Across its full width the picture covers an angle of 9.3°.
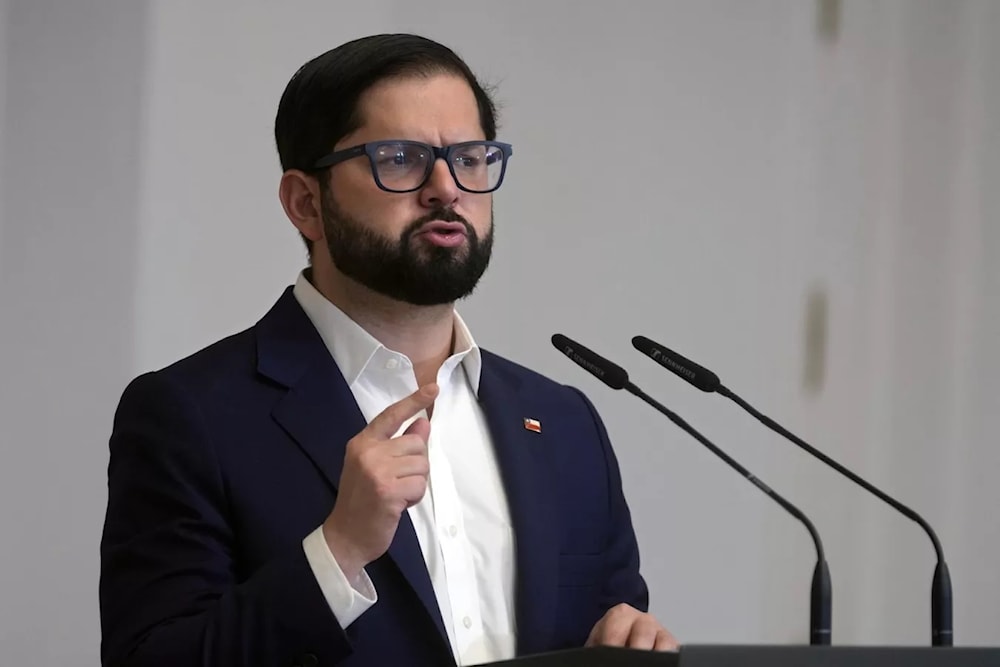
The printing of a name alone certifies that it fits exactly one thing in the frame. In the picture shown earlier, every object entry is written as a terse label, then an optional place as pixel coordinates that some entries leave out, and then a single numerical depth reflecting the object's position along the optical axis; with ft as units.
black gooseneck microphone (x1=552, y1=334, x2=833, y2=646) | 16.65
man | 16.63
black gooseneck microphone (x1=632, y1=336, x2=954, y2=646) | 16.75
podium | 15.80
